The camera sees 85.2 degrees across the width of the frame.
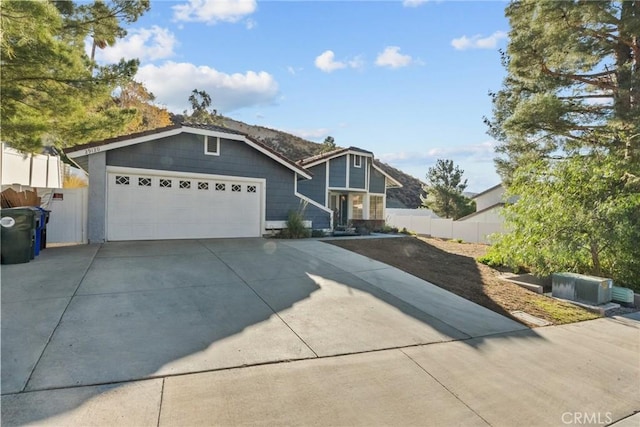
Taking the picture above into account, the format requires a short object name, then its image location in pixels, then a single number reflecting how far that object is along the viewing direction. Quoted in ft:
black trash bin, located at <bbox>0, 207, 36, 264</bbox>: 23.75
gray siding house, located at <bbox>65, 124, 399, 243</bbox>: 34.63
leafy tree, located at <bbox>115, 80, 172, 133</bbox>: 78.43
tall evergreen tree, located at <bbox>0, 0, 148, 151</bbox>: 21.75
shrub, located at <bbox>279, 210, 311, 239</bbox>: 44.21
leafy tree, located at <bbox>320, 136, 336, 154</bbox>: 135.41
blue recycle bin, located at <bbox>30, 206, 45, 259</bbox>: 26.25
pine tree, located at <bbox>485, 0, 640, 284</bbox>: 29.89
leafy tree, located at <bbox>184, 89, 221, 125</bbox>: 125.45
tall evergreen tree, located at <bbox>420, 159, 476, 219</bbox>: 95.81
